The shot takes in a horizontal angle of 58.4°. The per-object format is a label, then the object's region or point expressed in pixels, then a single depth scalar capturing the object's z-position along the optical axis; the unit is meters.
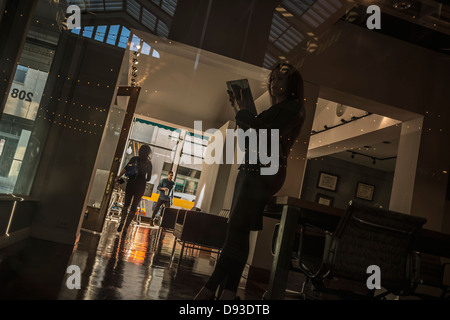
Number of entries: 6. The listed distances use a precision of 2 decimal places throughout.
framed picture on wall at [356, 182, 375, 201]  10.48
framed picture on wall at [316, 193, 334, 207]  10.38
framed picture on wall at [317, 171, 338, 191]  10.41
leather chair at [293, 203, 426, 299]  2.11
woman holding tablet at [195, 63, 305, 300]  2.25
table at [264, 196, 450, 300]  2.23
